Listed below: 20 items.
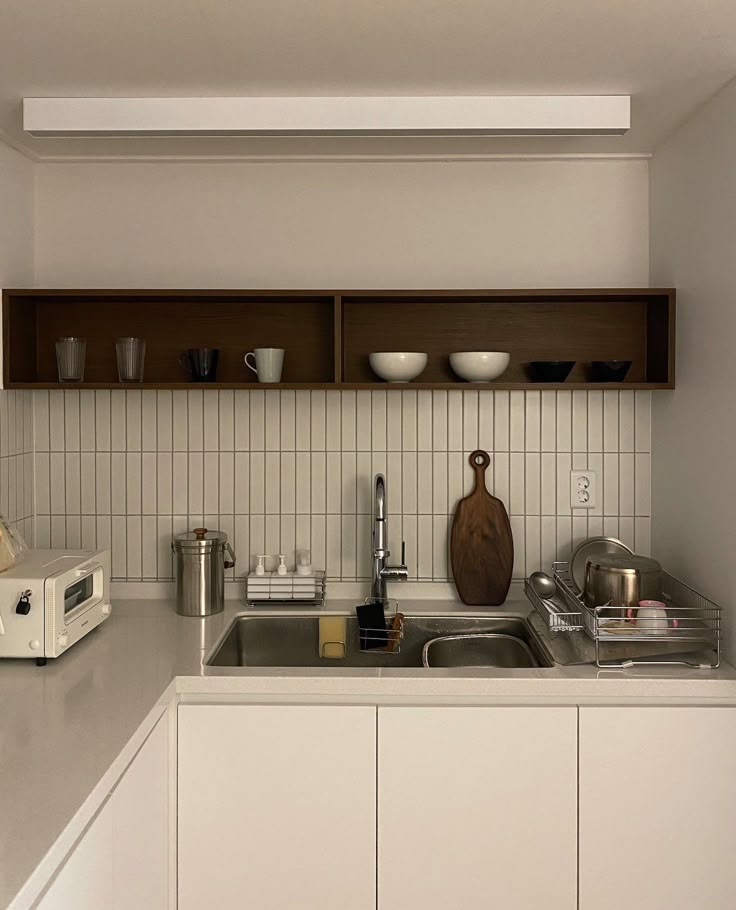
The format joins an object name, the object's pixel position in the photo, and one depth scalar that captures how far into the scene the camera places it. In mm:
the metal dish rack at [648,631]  2078
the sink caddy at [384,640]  2498
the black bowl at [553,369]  2535
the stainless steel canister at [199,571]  2529
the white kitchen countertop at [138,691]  1412
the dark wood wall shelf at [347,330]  2707
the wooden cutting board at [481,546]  2680
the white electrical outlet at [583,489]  2734
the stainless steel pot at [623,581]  2209
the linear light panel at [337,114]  2131
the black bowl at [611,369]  2527
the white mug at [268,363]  2535
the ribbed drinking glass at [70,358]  2545
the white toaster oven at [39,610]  2000
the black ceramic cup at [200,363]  2539
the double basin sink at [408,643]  2537
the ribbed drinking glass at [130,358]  2537
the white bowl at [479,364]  2492
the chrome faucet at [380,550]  2572
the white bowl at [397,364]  2502
